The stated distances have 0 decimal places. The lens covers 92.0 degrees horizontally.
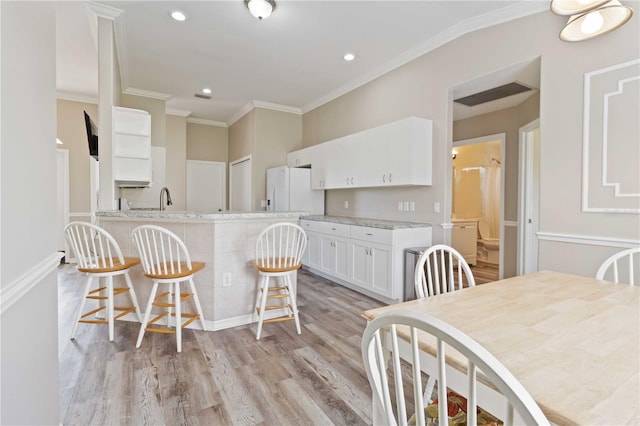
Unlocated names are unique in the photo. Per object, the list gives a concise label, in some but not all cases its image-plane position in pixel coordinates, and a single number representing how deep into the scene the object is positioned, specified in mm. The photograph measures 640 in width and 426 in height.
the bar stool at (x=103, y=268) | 2451
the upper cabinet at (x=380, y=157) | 3471
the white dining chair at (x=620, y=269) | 1708
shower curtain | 6047
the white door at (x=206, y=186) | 6660
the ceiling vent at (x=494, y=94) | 3672
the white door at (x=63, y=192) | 5359
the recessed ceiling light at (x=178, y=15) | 2996
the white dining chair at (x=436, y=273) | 1528
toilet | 5836
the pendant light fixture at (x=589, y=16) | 1522
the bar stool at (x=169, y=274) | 2371
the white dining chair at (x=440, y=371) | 558
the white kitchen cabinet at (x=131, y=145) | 3316
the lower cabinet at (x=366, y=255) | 3330
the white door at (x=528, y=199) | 3959
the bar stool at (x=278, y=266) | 2629
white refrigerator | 5273
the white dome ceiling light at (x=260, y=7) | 2704
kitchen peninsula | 2748
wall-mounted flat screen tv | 3564
